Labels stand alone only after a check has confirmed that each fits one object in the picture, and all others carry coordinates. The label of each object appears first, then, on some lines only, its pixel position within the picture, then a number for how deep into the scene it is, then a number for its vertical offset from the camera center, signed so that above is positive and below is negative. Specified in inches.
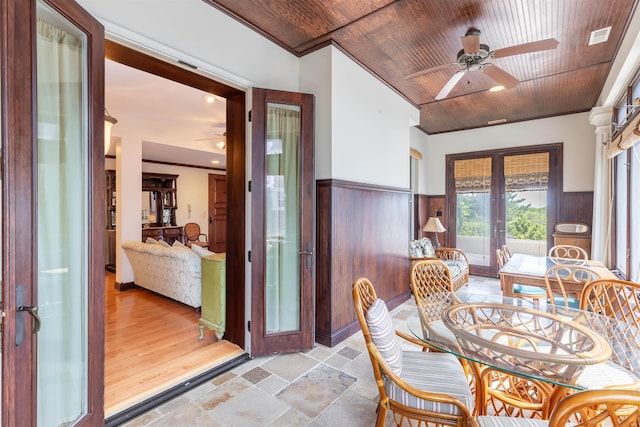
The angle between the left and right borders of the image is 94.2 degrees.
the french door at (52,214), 46.0 -0.8
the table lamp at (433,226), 221.5 -11.7
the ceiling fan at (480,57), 97.1 +54.2
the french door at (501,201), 208.4 +7.7
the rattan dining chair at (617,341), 54.2 -28.5
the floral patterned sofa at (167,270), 146.2 -32.6
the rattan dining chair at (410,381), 54.1 -35.0
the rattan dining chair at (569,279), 108.7 -25.4
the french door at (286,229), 105.1 -7.1
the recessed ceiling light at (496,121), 217.5 +66.3
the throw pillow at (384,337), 58.1 -25.2
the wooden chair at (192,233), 298.8 -23.8
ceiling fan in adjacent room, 215.7 +53.0
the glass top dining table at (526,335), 54.2 -27.9
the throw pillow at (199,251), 146.5 -20.7
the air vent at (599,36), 107.8 +65.7
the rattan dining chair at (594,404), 29.4 -19.9
